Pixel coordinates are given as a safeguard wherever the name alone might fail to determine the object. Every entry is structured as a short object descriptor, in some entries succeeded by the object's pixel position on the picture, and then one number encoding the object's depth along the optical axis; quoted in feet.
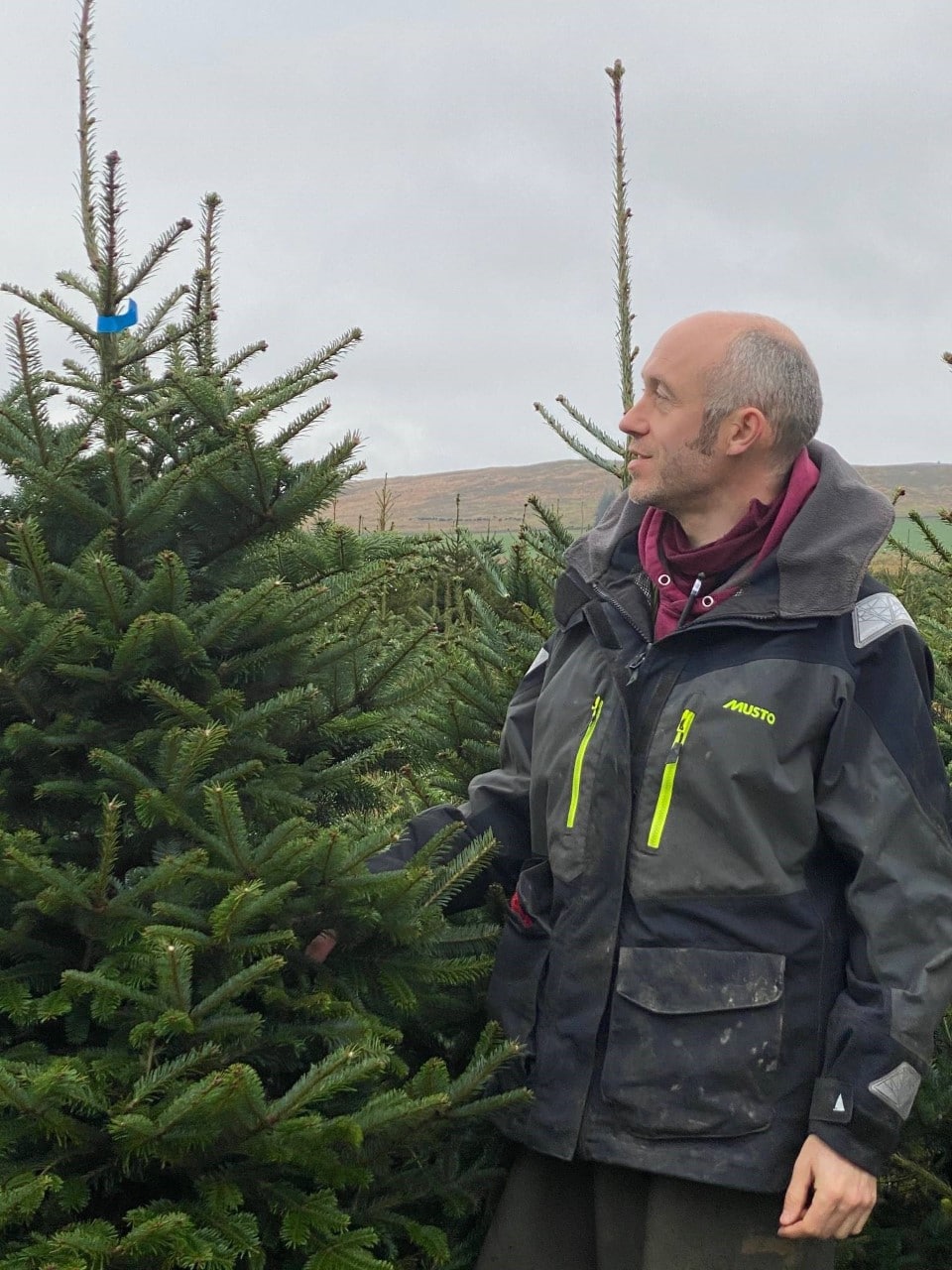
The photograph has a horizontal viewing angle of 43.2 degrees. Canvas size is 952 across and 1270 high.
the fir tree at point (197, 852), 7.11
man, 8.07
